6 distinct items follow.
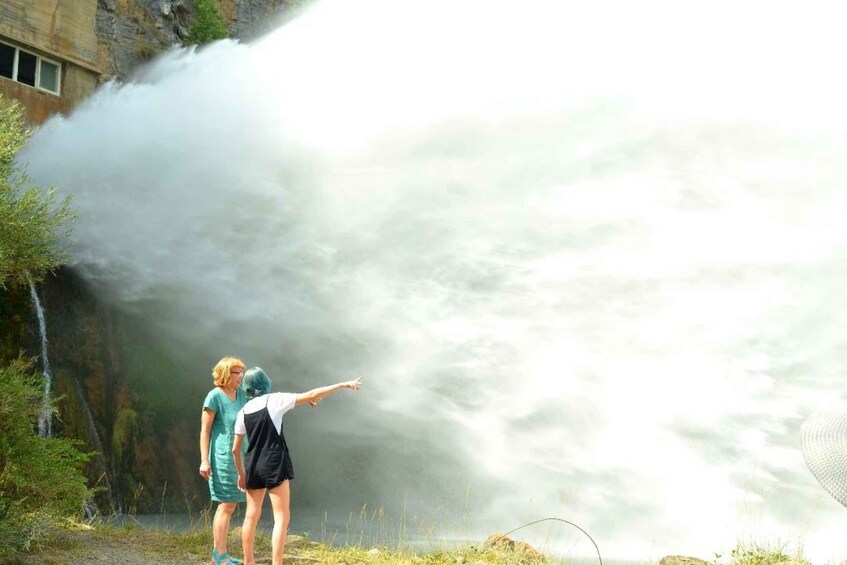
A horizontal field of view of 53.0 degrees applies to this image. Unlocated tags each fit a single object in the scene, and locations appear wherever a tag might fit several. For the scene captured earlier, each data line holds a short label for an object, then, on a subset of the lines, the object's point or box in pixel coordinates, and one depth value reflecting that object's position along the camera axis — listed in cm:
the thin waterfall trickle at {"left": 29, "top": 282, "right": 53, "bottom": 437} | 1344
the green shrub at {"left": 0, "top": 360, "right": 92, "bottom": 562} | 713
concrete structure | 1855
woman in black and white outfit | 610
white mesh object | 476
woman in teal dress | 663
